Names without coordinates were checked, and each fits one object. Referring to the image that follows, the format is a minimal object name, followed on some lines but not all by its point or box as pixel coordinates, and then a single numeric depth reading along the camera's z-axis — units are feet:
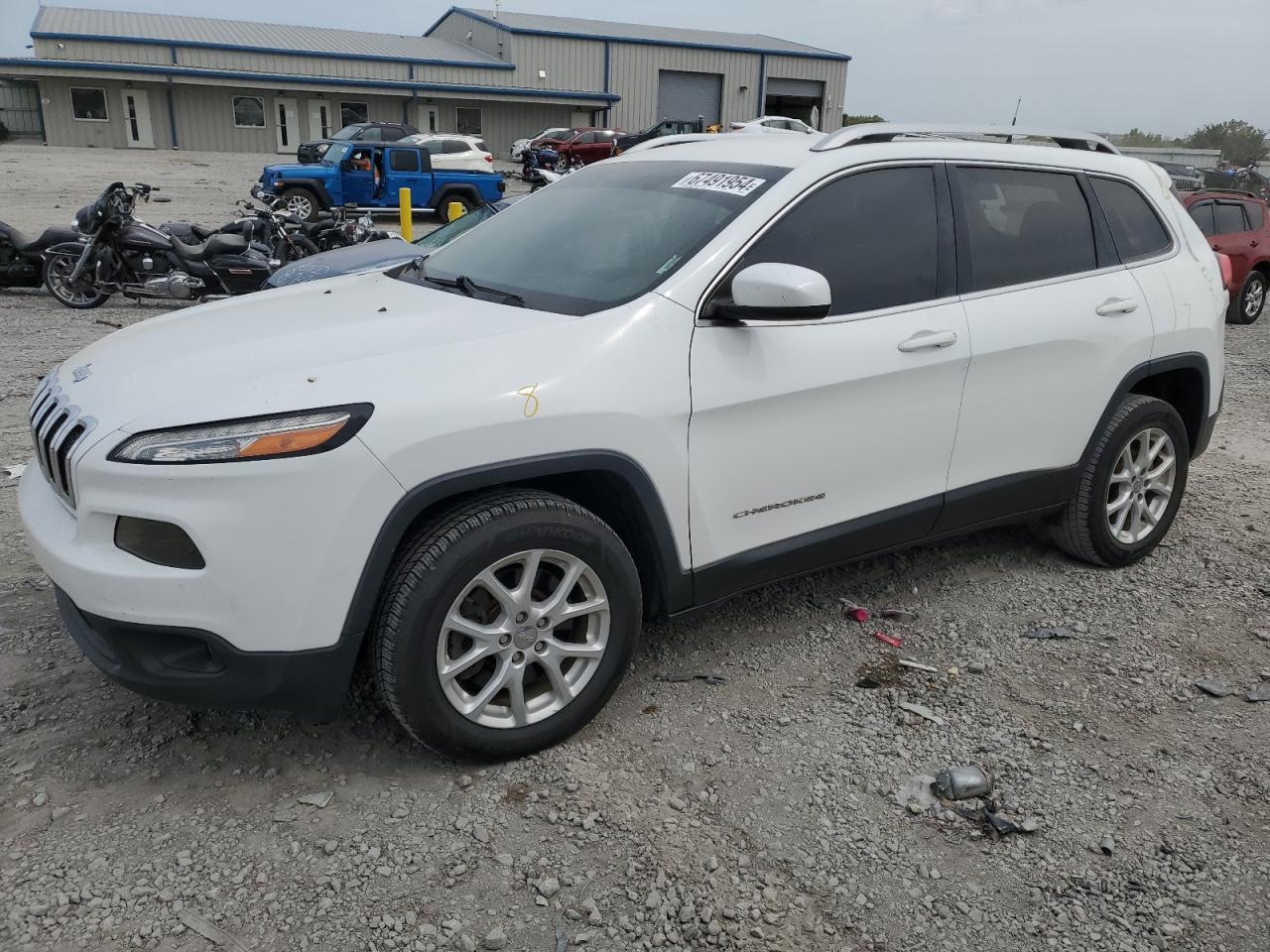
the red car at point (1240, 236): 39.58
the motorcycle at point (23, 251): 34.40
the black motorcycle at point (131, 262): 33.37
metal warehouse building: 120.88
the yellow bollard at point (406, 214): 47.80
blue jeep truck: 61.41
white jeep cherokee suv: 8.20
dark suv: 90.33
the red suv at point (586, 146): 103.71
